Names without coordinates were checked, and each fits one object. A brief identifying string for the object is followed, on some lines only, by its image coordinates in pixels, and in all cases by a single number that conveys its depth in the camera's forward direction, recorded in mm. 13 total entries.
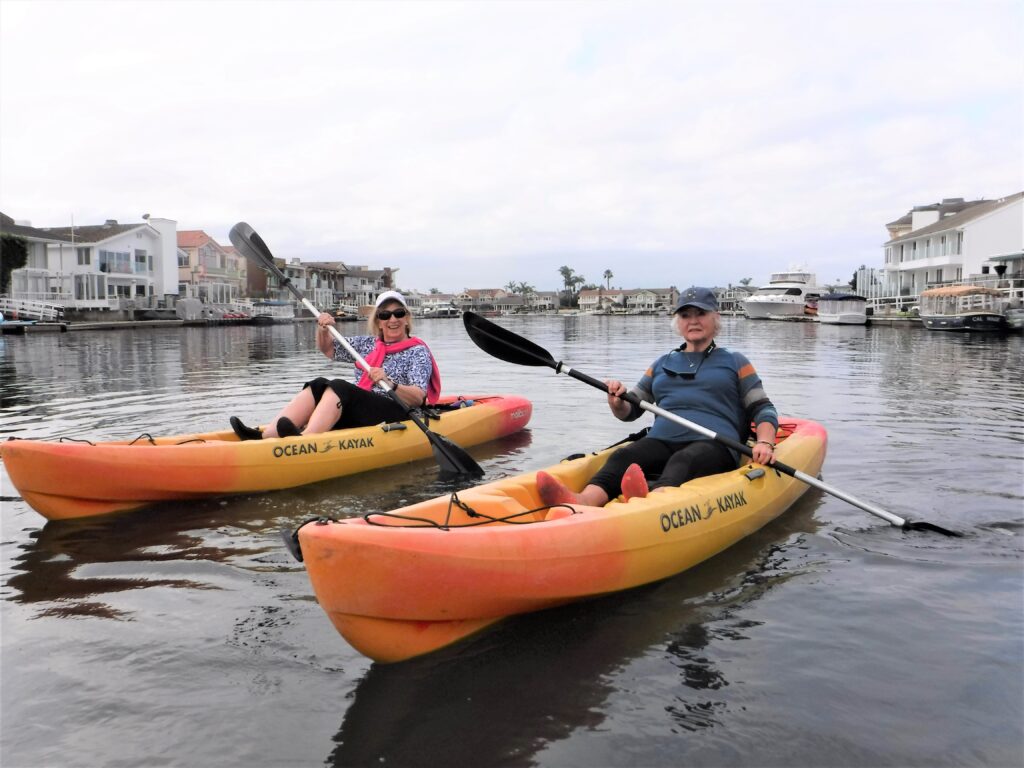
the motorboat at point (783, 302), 61688
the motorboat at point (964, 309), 32375
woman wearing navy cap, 5258
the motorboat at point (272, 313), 56997
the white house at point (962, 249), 44625
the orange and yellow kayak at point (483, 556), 3367
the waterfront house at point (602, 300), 132375
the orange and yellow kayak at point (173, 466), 5551
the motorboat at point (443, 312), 112688
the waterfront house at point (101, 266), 46625
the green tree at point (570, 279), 159250
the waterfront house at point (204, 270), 62250
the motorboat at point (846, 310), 45938
